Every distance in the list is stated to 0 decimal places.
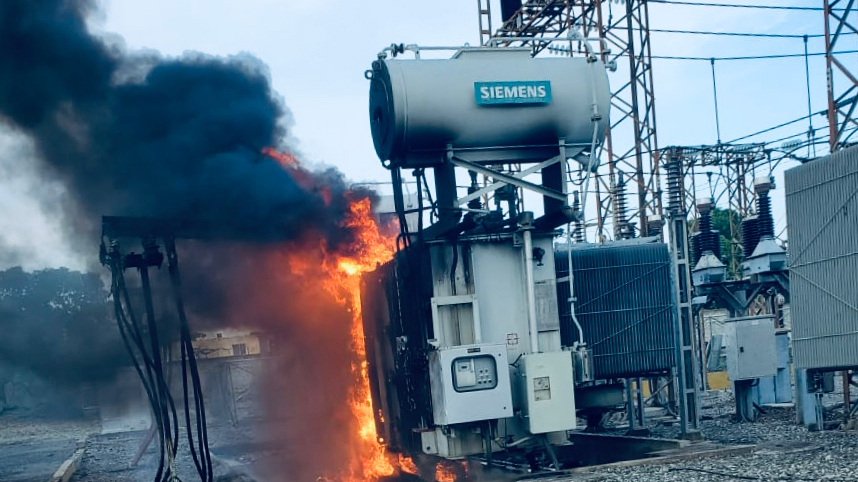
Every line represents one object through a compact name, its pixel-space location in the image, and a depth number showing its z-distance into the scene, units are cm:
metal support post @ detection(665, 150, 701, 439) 1670
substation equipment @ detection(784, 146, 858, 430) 1570
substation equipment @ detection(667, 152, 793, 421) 2033
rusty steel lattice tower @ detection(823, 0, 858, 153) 1856
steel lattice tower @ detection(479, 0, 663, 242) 2625
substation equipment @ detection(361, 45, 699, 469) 1364
